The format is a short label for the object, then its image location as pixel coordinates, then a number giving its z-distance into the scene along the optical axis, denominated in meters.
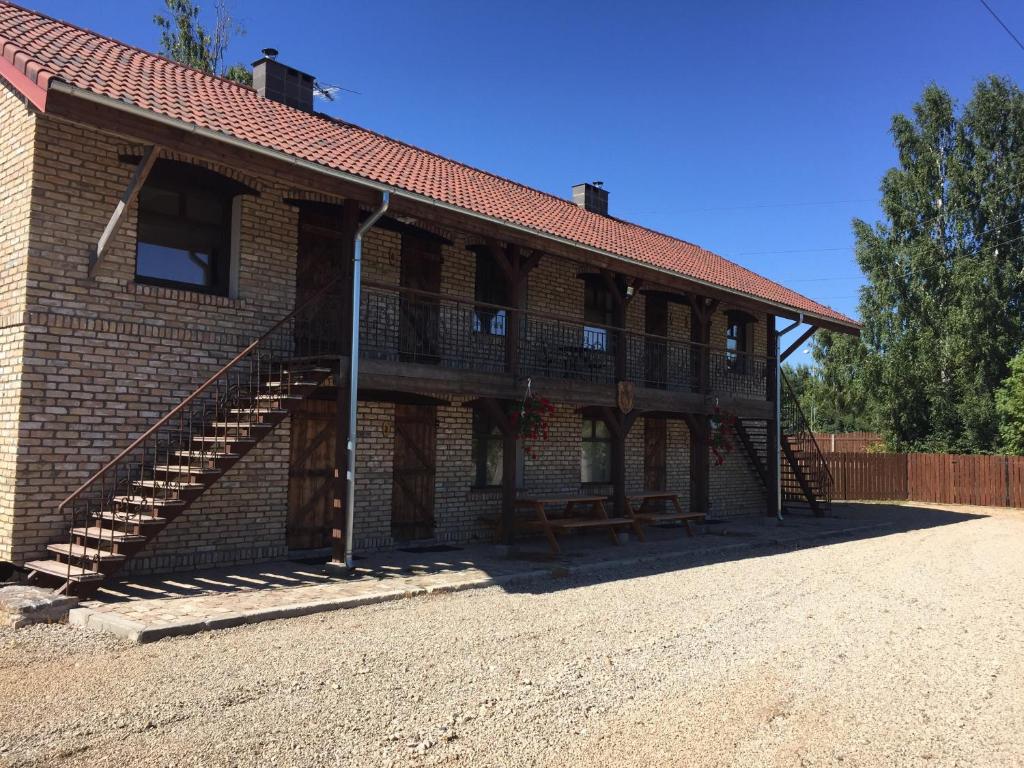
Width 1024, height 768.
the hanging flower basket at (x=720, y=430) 14.95
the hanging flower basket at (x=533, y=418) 11.07
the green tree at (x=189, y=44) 25.28
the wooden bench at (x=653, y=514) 12.66
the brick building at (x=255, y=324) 7.70
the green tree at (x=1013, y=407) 23.19
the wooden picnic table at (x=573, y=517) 10.88
